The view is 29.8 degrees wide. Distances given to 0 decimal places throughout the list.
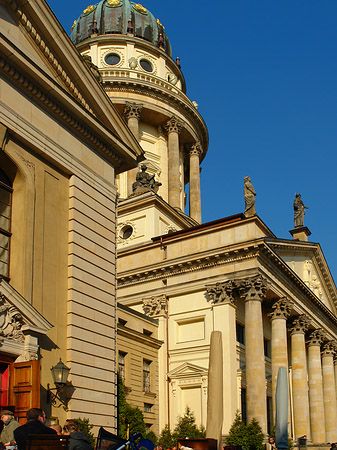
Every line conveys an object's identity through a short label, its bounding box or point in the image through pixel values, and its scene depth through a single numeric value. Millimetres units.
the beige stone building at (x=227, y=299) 35906
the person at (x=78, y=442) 9609
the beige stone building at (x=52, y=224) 15656
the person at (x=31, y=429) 9258
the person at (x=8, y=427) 10633
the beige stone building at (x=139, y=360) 33678
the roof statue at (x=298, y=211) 51125
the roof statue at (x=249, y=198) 39969
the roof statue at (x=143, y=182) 47906
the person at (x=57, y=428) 11117
